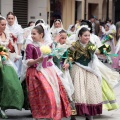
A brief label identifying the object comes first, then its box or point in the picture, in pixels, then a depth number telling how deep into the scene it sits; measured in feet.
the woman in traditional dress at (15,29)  37.50
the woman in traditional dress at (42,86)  26.03
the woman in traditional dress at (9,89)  28.86
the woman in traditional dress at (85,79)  28.84
